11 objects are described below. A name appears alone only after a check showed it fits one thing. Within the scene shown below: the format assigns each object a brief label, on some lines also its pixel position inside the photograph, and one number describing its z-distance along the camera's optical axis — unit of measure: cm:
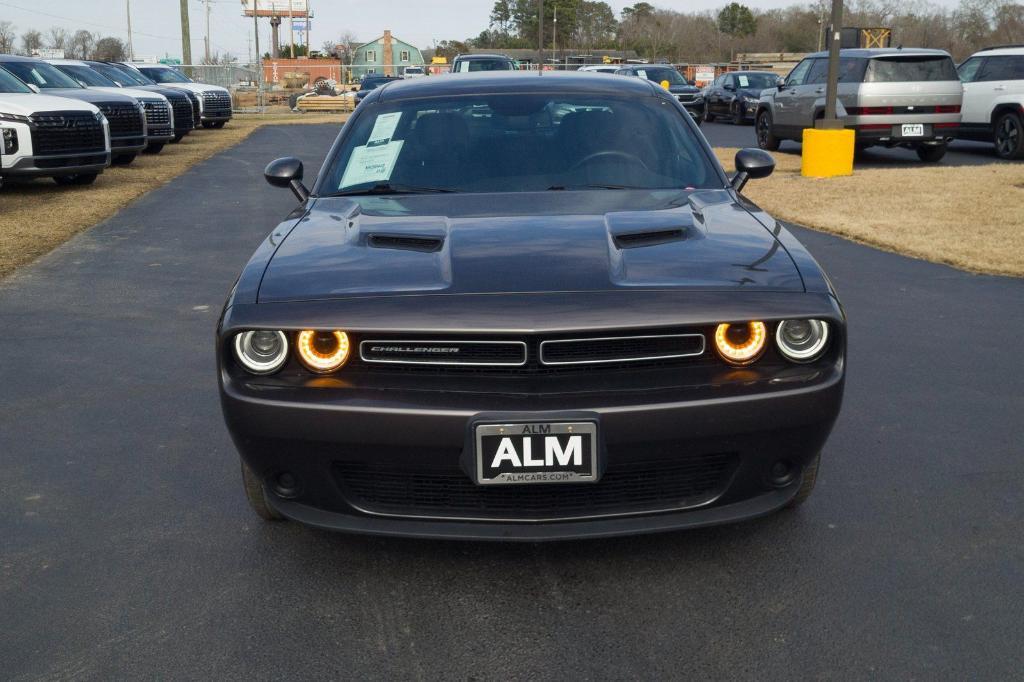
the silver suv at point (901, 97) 1571
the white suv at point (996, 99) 1619
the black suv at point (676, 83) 2584
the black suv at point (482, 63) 2727
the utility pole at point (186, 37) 4191
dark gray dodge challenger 280
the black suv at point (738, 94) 2744
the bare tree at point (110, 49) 10188
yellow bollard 1436
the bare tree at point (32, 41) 10400
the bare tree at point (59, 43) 10350
